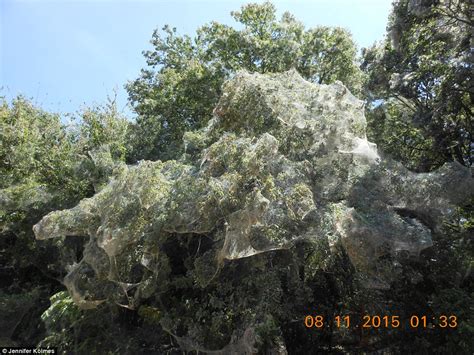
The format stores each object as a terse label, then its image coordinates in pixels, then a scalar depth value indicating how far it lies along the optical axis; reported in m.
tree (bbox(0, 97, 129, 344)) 10.56
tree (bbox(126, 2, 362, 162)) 13.45
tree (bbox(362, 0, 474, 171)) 9.01
